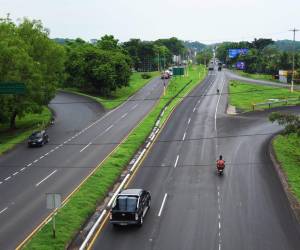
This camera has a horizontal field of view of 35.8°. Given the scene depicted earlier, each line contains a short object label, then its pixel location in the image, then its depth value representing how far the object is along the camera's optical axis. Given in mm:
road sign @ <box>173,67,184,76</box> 116500
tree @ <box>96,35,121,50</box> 103562
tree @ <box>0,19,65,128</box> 54156
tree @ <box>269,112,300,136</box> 39812
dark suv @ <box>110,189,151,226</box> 24391
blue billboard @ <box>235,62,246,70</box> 171438
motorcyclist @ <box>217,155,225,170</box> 35438
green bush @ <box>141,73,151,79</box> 131388
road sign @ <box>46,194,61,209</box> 22281
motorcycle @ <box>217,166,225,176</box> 35469
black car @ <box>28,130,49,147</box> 47625
